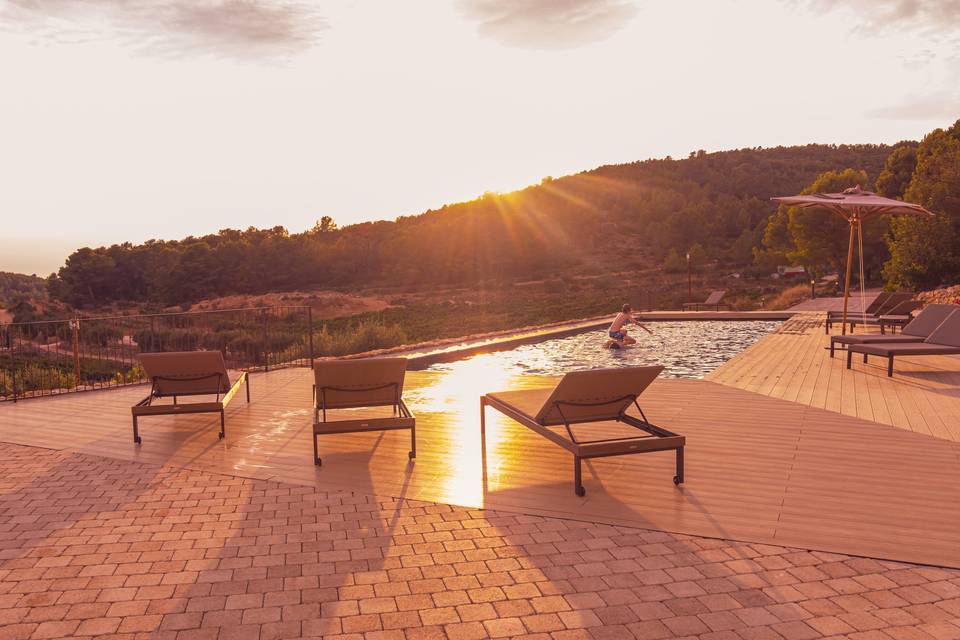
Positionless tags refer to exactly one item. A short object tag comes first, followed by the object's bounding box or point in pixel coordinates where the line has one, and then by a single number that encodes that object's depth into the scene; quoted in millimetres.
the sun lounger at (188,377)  5527
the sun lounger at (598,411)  3968
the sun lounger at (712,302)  21514
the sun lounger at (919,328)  8648
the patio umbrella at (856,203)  10406
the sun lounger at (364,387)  4812
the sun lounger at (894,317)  12102
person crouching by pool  12523
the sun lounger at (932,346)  7777
